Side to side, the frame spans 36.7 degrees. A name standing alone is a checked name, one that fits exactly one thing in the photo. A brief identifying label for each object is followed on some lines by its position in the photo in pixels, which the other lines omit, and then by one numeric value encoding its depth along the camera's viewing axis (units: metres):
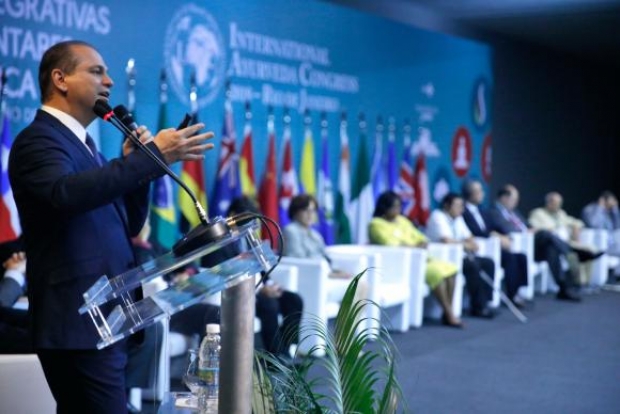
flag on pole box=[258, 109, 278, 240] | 6.84
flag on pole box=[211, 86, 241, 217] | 6.34
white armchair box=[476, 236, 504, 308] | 8.07
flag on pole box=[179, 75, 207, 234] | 6.09
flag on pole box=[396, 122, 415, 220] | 8.55
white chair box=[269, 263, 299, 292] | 5.74
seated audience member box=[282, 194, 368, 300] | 6.25
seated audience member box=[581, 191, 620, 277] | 10.55
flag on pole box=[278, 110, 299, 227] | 7.02
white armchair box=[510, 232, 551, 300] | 8.66
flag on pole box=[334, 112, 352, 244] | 7.73
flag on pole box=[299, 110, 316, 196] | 7.32
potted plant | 1.86
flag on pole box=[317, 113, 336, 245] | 7.30
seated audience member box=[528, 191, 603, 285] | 9.44
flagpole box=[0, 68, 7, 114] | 4.90
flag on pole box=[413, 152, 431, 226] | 8.76
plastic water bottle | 1.95
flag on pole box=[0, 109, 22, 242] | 4.87
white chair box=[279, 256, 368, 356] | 5.86
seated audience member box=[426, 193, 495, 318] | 7.78
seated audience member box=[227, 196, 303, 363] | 5.37
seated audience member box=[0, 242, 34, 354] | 3.77
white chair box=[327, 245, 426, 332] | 6.79
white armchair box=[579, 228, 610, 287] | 9.94
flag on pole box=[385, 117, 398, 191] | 8.35
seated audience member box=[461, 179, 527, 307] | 8.34
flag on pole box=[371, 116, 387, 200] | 8.09
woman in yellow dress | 7.29
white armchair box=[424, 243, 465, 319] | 7.49
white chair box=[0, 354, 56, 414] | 2.86
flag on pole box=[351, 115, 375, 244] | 7.90
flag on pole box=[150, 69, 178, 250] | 5.76
